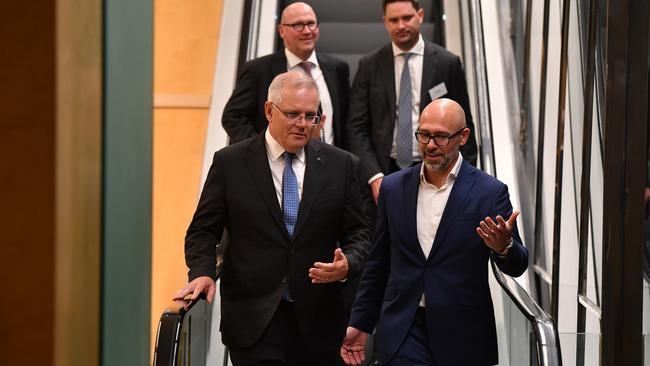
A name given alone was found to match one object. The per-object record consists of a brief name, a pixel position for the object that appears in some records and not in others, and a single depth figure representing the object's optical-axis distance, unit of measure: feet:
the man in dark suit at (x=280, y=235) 14.24
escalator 13.50
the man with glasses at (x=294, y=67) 19.93
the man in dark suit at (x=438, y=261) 13.89
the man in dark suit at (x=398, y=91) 20.11
